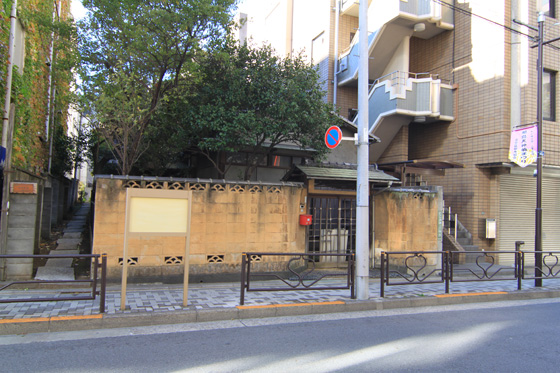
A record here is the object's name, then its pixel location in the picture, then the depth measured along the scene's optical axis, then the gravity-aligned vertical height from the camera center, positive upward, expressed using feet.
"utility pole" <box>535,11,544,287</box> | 35.50 +6.17
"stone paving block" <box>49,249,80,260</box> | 32.14 -4.08
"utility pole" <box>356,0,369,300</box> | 26.61 +2.60
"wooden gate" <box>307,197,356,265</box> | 36.65 -1.35
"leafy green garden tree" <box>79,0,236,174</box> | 30.04 +13.04
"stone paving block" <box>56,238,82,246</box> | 34.24 -3.46
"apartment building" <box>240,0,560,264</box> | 47.98 +15.17
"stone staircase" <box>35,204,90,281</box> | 27.43 -4.60
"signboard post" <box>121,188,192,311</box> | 21.17 -0.47
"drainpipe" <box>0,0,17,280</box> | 25.85 +4.53
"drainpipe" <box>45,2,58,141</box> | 43.01 +12.12
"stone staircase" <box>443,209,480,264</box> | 44.31 -2.68
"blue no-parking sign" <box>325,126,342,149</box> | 29.19 +5.91
